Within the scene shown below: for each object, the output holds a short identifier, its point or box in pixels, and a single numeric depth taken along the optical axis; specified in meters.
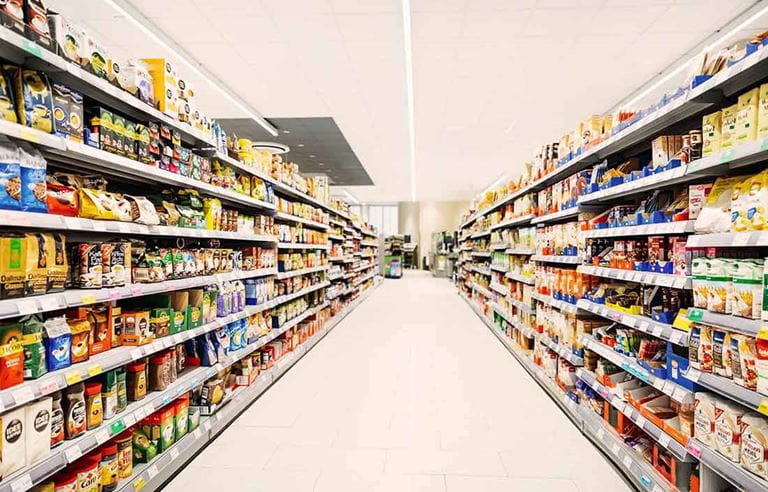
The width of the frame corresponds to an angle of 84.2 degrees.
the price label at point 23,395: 1.54
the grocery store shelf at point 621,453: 2.14
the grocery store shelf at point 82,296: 1.55
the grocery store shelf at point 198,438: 2.20
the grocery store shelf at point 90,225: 1.53
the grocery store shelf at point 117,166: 1.87
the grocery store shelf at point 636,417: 1.98
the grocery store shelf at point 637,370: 2.03
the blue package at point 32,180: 1.61
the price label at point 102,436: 1.90
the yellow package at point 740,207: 1.64
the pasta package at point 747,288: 1.60
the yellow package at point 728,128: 1.76
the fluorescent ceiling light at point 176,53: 4.62
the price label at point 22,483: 1.50
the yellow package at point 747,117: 1.65
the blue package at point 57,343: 1.77
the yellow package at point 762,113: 1.59
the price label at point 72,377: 1.76
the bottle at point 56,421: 1.77
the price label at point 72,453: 1.74
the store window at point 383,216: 28.75
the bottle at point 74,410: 1.85
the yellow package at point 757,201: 1.55
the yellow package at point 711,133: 1.87
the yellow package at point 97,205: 1.95
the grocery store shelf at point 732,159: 1.57
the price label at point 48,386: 1.65
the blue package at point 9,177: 1.53
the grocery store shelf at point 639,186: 2.08
